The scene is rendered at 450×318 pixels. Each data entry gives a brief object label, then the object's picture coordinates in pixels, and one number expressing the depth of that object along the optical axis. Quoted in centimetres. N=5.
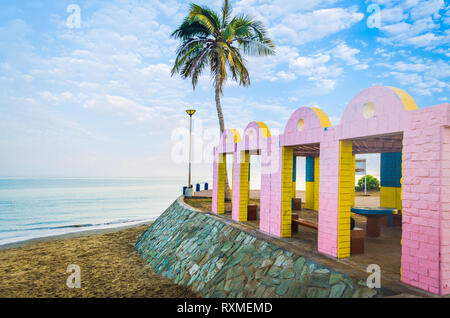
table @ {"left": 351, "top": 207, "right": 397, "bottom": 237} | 875
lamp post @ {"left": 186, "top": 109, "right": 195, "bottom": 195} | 2038
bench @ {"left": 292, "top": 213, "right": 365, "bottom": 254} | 704
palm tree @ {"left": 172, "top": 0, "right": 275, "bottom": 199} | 1716
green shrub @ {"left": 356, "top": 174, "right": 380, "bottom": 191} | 2852
